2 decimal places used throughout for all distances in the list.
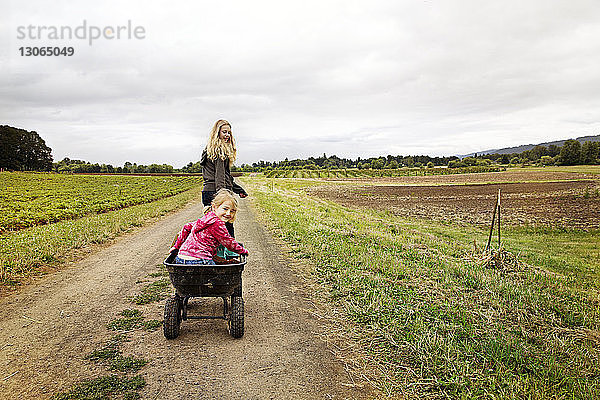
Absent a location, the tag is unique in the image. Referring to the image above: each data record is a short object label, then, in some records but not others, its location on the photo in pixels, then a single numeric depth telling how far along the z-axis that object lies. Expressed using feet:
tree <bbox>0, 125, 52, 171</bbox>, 279.90
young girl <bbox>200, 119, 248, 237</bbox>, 19.11
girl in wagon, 14.23
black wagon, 13.43
